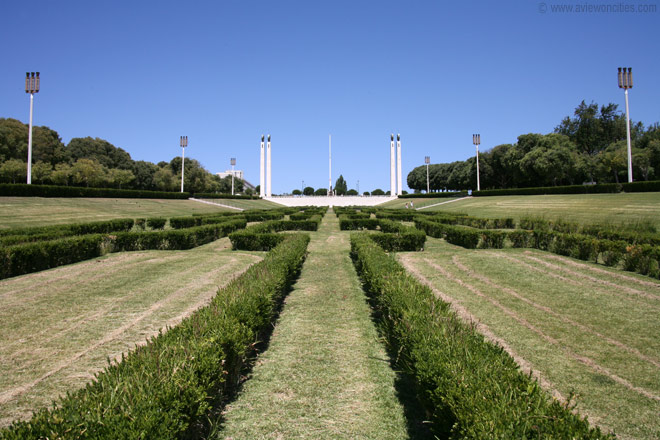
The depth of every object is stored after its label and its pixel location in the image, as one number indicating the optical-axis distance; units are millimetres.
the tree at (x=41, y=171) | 48841
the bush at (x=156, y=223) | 20583
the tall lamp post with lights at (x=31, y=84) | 34656
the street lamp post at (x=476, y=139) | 57438
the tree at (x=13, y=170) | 44188
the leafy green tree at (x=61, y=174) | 49938
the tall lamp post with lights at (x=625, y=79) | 36250
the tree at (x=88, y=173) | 52031
